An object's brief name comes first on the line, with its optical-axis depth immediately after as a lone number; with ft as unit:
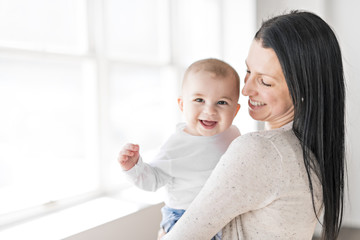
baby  4.77
